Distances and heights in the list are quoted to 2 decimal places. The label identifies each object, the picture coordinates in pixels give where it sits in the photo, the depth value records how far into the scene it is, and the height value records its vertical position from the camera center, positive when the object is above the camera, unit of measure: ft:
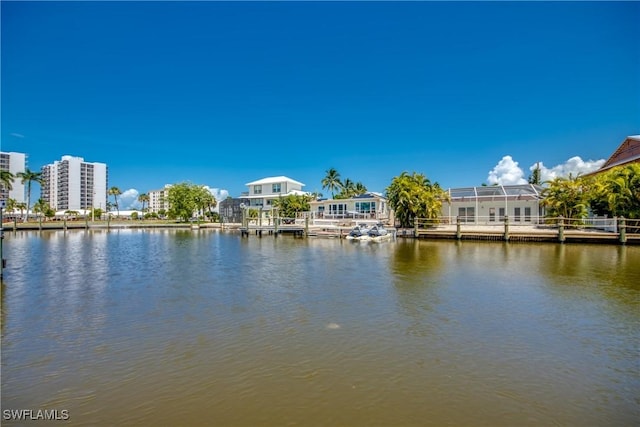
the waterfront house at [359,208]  152.25 +5.43
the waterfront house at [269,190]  214.90 +20.12
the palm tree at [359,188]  259.39 +24.29
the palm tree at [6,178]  209.17 +29.50
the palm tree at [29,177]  237.86 +33.55
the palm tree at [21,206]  266.36 +14.37
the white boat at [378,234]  108.58 -4.74
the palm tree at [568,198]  105.09 +5.86
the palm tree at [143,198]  352.90 +25.85
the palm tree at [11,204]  250.16 +15.27
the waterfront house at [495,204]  124.98 +5.21
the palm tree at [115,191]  327.67 +30.77
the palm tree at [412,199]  123.24 +7.50
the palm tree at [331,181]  271.69 +30.76
